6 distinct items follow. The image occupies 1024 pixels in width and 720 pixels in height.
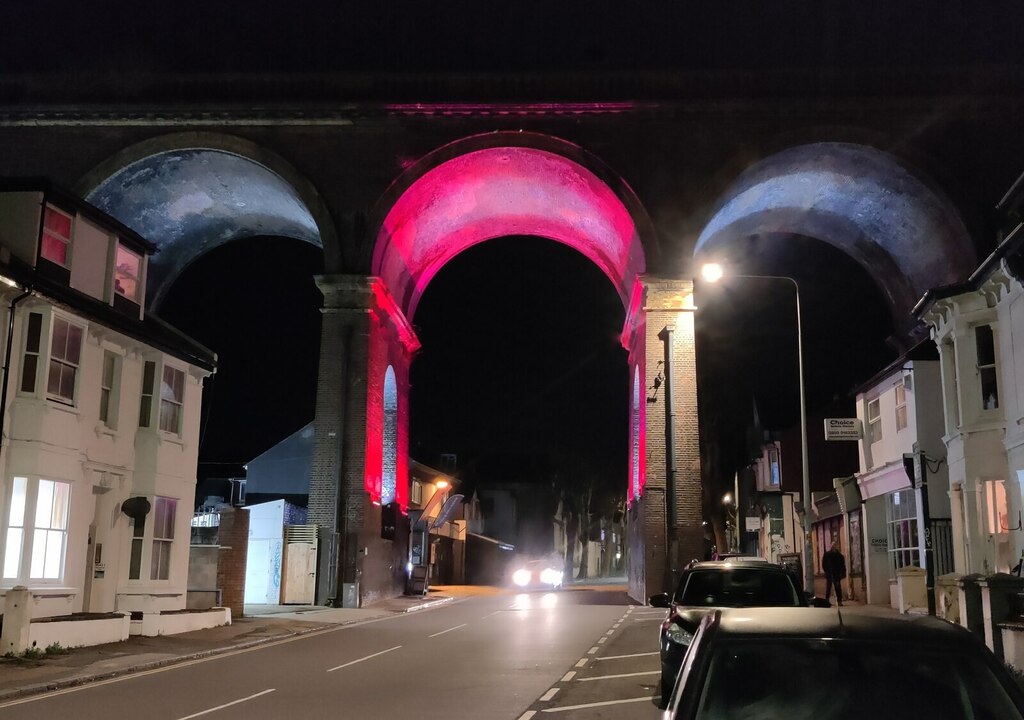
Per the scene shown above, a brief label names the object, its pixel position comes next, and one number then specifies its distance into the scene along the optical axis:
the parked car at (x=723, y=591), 10.11
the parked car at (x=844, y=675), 3.67
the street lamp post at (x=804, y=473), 24.36
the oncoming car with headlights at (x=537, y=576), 56.38
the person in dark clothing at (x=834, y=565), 24.83
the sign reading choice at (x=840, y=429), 25.38
